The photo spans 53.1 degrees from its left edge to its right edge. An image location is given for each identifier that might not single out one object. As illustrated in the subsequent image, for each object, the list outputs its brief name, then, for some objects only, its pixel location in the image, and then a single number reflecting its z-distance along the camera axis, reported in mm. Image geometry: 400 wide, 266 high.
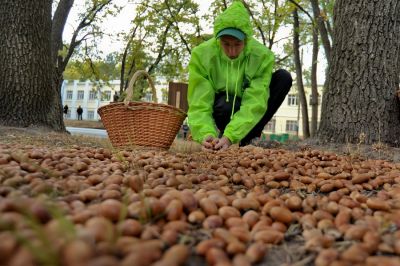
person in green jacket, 2281
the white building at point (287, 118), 32688
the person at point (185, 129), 11117
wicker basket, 2260
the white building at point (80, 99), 38938
